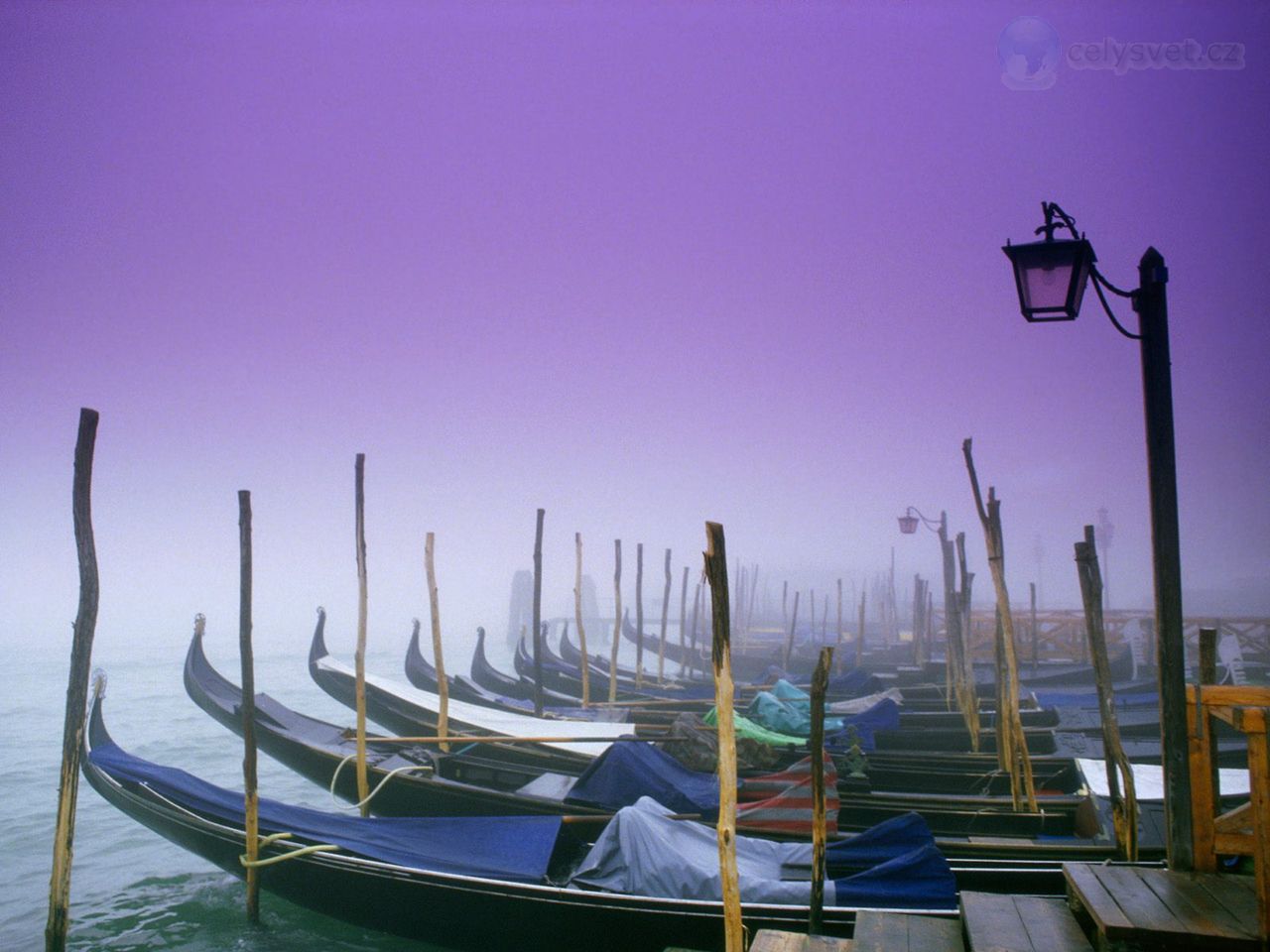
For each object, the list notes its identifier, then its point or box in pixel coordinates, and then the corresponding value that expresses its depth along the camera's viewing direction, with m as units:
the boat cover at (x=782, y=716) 7.10
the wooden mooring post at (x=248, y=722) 4.38
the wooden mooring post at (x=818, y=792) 3.14
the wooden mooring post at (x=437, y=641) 7.02
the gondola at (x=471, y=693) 9.45
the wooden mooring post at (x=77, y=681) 3.60
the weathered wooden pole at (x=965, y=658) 7.51
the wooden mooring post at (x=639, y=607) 13.76
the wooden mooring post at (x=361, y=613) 5.75
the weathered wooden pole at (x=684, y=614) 17.33
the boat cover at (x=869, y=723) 7.20
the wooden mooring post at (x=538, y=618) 9.10
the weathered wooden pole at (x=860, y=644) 16.70
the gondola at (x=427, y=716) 6.97
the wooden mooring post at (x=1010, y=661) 4.80
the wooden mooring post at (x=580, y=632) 10.93
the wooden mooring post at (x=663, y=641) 14.79
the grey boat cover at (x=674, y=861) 3.48
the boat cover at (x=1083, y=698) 9.68
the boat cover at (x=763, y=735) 6.47
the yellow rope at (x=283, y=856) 4.15
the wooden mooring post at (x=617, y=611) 11.01
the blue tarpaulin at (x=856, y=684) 10.95
